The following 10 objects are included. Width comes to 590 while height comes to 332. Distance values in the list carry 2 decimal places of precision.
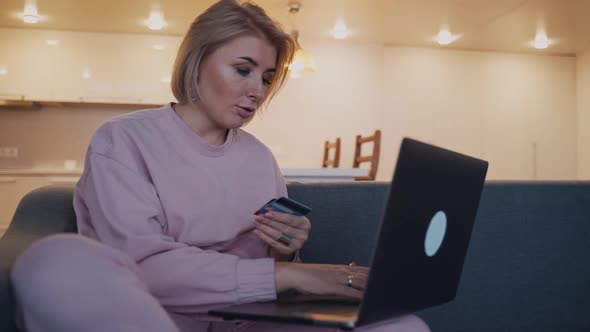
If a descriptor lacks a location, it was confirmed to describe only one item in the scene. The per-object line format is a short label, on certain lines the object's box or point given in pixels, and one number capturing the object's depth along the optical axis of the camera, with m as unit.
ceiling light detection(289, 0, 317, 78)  4.42
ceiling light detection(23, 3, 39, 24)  5.08
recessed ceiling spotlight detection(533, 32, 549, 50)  6.53
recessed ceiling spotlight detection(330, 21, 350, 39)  5.96
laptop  0.74
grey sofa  1.59
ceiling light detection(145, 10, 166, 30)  5.61
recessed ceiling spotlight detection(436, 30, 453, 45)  6.38
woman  0.67
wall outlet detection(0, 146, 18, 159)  6.32
